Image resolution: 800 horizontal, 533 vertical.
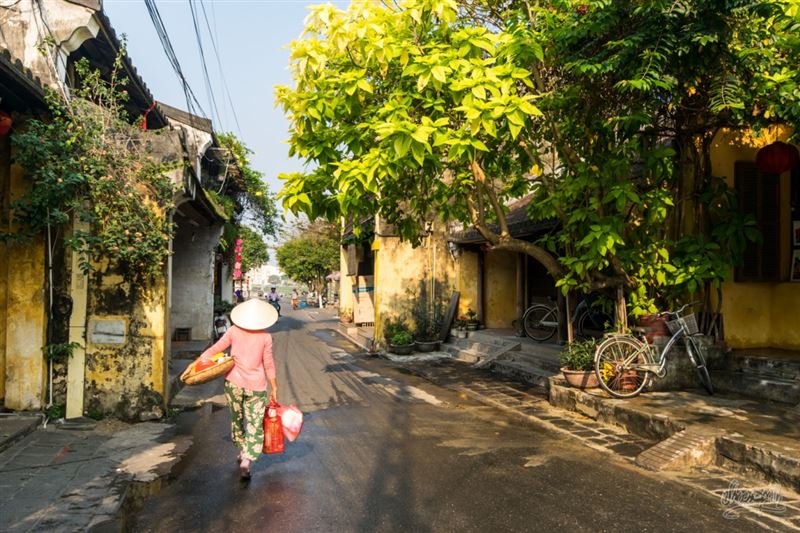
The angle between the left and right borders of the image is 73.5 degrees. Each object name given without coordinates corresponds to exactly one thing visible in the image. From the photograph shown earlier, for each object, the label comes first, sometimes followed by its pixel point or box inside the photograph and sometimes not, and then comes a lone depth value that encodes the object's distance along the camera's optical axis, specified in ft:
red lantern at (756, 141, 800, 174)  24.48
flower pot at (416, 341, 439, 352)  47.50
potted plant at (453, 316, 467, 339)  48.56
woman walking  16.14
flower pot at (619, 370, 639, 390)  23.81
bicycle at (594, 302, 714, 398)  23.45
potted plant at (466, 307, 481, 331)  49.10
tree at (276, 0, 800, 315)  18.47
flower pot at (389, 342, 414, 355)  46.55
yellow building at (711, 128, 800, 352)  27.12
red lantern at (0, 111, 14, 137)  19.49
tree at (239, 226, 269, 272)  106.42
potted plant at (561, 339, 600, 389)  24.76
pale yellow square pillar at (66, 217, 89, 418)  22.35
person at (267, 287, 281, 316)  117.58
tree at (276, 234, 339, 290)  142.20
